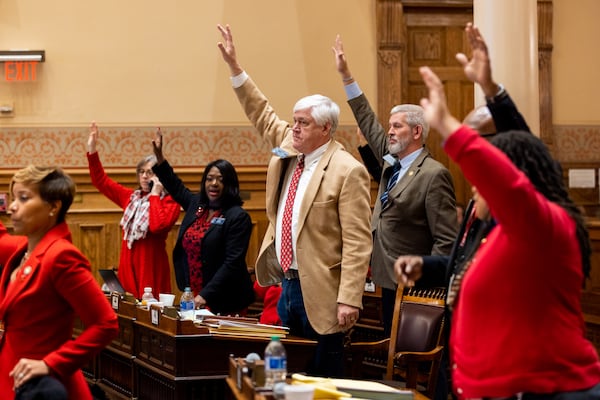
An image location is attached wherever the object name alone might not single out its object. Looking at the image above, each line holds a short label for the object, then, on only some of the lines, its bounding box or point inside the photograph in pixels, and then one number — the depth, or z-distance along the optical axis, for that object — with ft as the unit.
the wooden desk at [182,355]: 13.19
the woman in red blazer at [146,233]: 19.35
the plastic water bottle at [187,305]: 14.51
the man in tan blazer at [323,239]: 13.25
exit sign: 22.82
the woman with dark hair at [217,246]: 17.37
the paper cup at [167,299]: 15.83
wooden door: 24.59
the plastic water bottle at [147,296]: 16.40
